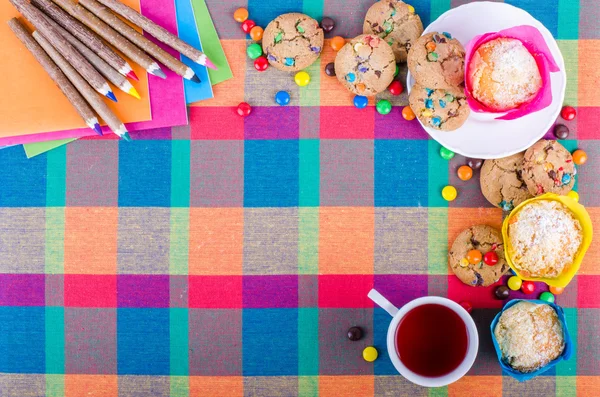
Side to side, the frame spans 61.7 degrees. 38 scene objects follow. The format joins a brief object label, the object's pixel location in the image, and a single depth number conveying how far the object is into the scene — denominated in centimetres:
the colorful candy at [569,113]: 117
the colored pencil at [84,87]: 116
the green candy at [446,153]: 119
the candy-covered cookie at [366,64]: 111
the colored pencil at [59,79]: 115
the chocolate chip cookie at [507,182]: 114
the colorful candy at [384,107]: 119
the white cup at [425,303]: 107
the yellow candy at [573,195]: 117
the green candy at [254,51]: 119
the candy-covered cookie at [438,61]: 104
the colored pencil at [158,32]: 116
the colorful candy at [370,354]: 119
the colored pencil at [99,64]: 115
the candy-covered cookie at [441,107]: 108
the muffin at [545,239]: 104
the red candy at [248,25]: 120
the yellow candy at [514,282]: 119
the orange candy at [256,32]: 120
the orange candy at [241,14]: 120
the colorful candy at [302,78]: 119
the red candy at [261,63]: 119
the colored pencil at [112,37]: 115
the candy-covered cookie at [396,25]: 116
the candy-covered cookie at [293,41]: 116
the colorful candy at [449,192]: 118
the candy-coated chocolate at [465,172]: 118
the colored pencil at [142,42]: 116
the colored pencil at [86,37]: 115
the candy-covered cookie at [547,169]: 110
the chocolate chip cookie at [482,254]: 116
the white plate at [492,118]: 112
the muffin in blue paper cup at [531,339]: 109
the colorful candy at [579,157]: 117
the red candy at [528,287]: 120
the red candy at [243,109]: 119
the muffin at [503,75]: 98
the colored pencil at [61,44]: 114
